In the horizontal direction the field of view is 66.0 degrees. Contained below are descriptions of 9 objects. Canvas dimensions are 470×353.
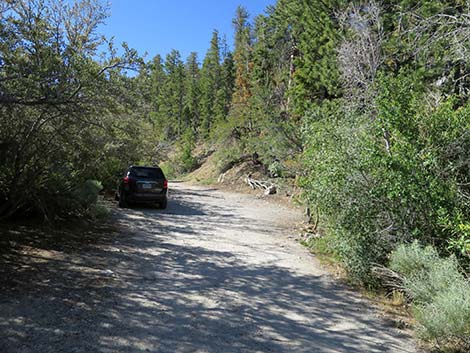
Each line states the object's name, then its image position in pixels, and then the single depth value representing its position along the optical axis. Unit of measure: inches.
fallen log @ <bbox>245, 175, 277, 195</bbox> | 841.5
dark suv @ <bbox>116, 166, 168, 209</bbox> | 536.1
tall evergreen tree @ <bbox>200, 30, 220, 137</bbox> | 2213.3
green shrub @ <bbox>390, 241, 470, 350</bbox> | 149.6
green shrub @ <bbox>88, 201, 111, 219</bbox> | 405.4
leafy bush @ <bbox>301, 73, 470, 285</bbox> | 220.2
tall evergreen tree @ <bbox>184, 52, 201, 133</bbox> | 2477.9
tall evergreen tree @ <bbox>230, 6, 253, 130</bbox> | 1180.8
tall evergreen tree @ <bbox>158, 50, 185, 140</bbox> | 2581.2
